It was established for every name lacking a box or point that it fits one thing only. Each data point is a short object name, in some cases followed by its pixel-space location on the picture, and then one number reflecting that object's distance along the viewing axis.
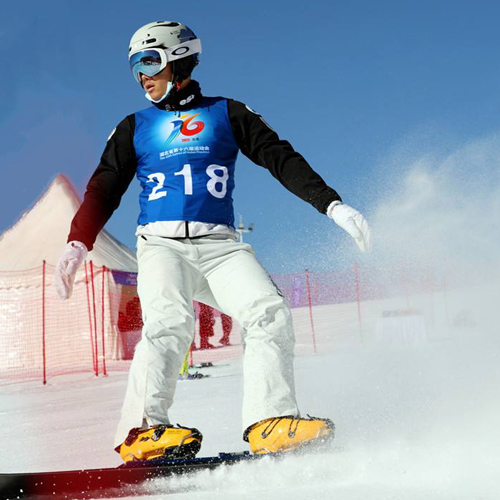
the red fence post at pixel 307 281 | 35.87
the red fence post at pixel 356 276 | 39.33
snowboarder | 5.25
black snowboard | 4.59
